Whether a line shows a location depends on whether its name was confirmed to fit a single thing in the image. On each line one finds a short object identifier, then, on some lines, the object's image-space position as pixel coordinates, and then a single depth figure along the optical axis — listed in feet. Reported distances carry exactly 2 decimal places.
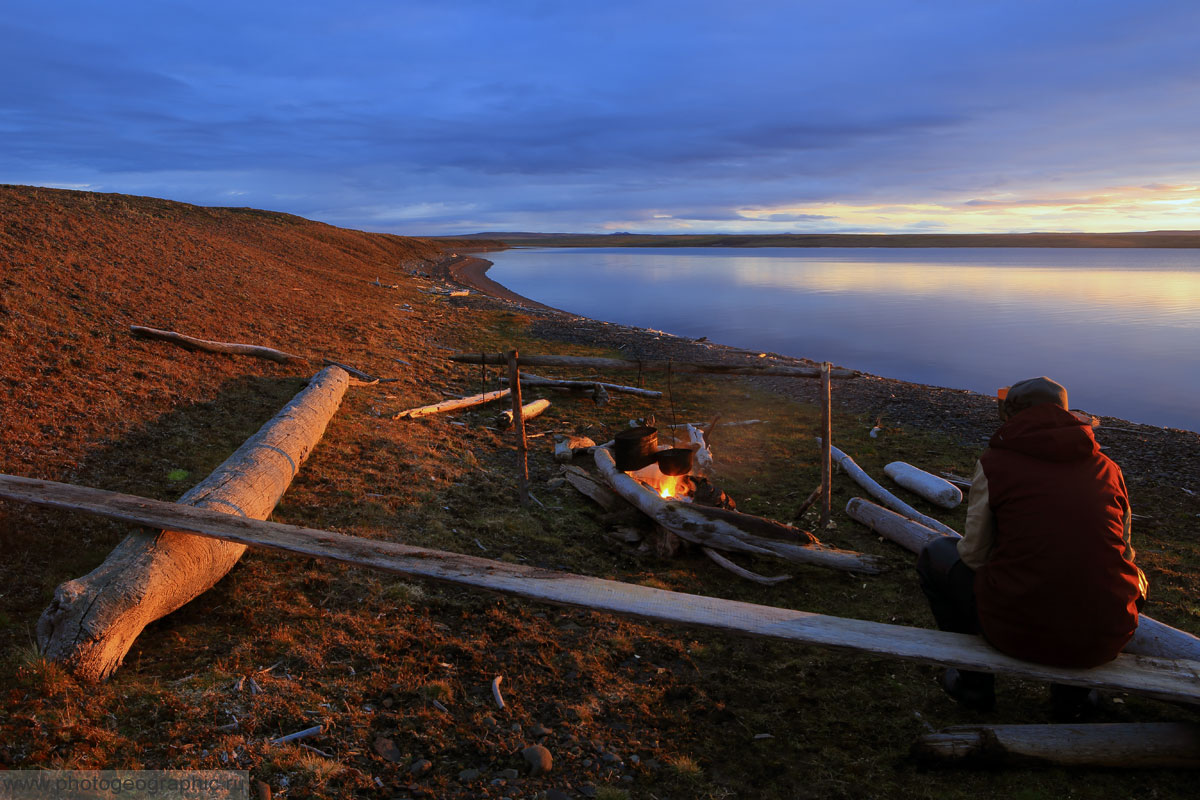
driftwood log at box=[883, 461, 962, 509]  27.89
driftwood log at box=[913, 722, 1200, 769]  12.18
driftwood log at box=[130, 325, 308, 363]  35.37
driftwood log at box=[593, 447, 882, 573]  21.27
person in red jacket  11.49
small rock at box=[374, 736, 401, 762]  11.87
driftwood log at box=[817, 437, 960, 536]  24.92
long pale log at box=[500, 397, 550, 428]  36.42
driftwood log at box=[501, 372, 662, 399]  44.91
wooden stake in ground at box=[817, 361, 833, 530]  25.09
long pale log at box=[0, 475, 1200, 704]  12.12
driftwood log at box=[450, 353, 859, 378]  25.17
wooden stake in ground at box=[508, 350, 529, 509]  26.03
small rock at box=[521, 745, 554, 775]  12.04
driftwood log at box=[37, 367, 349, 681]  12.60
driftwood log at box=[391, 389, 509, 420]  35.46
